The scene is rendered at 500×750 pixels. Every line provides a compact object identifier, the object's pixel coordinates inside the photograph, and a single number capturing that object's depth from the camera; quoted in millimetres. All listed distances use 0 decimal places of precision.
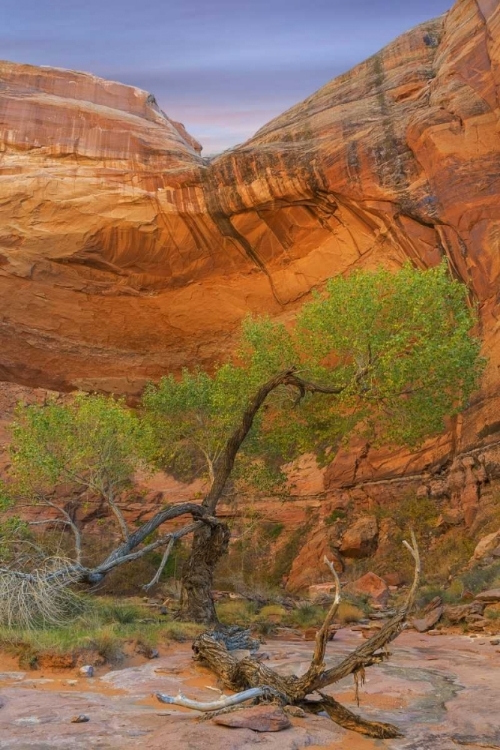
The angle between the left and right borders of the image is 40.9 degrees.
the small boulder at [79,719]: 5279
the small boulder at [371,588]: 17906
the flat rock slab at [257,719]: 4992
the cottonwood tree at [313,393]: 12445
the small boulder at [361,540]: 23609
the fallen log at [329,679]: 5316
